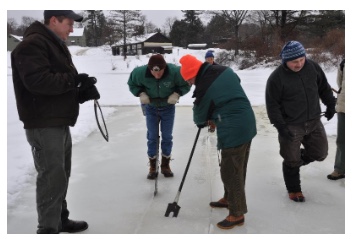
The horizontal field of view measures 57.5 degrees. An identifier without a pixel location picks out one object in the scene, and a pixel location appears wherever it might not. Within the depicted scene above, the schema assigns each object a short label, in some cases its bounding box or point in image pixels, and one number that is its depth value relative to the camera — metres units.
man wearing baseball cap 2.09
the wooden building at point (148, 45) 35.33
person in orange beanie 2.52
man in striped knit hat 2.97
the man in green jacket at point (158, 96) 3.62
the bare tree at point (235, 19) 24.96
